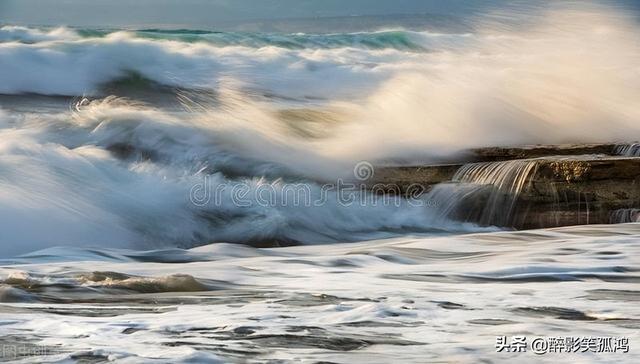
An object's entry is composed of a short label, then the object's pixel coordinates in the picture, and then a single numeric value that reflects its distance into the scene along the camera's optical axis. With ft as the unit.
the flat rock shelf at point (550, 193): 47.39
